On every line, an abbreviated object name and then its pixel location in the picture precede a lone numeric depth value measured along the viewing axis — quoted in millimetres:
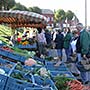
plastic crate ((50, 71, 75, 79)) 3759
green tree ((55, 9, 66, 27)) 38091
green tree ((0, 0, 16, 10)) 24106
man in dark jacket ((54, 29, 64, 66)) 7632
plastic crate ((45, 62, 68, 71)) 4156
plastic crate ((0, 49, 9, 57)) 4675
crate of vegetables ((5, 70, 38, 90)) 2820
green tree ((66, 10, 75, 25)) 41483
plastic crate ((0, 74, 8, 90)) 2878
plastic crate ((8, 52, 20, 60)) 4622
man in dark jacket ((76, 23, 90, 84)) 5647
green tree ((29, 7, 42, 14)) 32481
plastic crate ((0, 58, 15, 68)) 3716
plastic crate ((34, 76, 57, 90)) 3076
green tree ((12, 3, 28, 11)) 27291
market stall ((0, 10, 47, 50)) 7658
